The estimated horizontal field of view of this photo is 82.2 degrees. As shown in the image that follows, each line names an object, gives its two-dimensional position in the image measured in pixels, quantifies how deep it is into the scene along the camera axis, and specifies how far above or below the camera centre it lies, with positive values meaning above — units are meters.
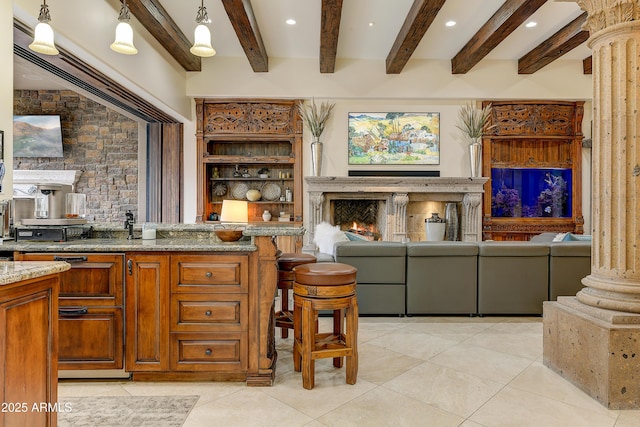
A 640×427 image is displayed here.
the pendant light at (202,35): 2.66 +1.29
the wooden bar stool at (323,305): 2.31 -0.59
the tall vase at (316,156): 6.22 +0.97
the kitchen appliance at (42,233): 2.50 -0.14
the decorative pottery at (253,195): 6.49 +0.31
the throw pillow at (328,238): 3.91 -0.27
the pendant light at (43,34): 2.50 +1.22
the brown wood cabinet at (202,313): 2.35 -0.65
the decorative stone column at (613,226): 2.09 -0.08
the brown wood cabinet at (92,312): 2.32 -0.63
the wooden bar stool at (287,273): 2.82 -0.46
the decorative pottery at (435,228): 6.28 -0.26
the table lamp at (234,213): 3.20 +0.00
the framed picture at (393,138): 6.44 +1.32
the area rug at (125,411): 1.95 -1.12
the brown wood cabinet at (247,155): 6.37 +1.05
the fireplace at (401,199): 6.25 +0.24
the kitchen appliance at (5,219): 2.37 -0.04
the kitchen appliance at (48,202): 2.67 +0.08
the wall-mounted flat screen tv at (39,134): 6.69 +1.44
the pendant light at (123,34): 2.61 +1.27
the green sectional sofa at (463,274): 3.75 -0.63
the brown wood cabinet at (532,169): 6.50 +0.79
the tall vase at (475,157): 6.24 +0.95
